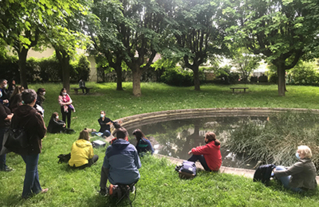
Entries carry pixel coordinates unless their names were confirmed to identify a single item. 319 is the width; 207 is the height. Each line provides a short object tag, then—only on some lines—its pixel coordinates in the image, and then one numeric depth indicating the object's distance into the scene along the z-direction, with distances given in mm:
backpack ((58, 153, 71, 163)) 5496
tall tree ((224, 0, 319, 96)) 14539
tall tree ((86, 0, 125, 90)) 13370
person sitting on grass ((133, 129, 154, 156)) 6035
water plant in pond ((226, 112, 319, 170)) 6253
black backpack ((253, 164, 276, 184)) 4379
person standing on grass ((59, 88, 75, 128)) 8211
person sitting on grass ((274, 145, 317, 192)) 3949
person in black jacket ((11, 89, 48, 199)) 3625
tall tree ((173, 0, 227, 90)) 19062
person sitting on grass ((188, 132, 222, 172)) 5016
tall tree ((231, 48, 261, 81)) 29111
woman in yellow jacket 5086
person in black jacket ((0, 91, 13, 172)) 4836
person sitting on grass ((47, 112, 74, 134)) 7965
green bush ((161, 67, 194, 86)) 27297
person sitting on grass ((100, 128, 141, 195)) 3742
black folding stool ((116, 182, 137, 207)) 3785
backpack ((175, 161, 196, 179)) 4746
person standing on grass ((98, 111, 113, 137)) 8219
